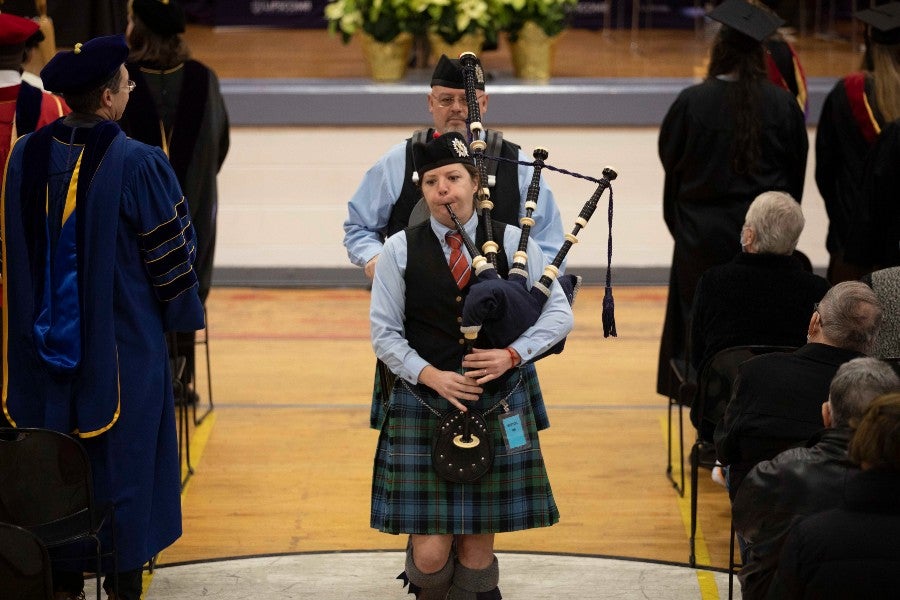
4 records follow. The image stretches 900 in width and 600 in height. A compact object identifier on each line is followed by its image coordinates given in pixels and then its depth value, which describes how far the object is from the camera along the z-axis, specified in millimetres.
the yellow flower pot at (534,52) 17125
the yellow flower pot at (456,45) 16516
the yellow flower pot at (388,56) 16953
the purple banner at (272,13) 24375
